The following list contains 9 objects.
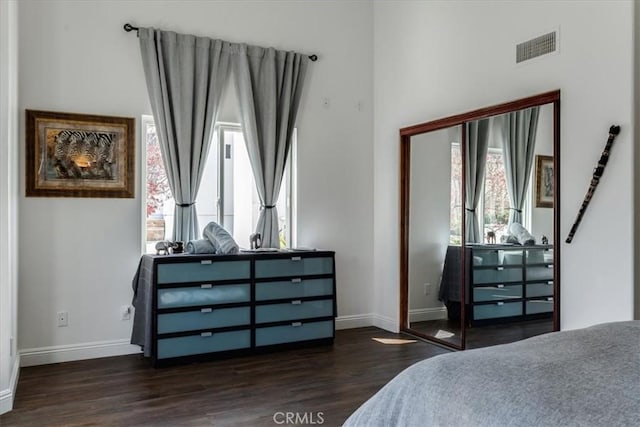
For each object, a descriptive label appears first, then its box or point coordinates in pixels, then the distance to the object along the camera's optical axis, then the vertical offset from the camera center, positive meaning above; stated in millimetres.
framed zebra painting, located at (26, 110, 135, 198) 3877 +476
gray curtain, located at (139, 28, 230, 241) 4246 +922
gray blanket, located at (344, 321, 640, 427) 1136 -415
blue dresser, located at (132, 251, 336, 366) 3812 -696
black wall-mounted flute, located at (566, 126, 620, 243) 3037 +262
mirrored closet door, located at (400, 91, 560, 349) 3553 -72
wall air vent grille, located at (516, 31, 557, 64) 3482 +1172
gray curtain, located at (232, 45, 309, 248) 4613 +895
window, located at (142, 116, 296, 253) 4371 +210
